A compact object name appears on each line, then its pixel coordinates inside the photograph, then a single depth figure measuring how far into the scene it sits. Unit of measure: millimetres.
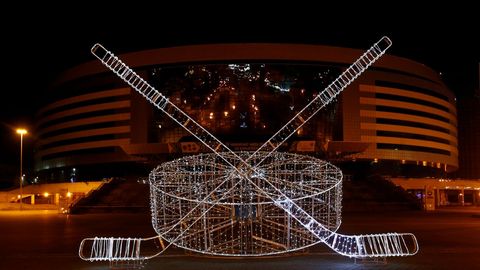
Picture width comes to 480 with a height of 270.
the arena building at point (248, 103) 97125
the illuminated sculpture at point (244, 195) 12977
